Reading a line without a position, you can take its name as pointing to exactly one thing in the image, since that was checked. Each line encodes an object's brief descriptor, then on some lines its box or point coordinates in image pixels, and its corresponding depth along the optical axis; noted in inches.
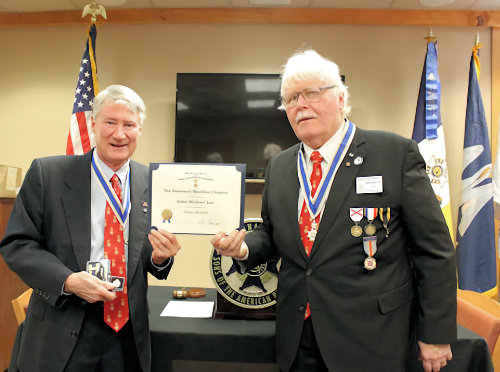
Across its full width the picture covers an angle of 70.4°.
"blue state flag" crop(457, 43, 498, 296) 140.0
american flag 132.5
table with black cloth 60.6
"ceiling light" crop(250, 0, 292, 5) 150.3
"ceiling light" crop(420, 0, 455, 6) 143.3
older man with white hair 49.2
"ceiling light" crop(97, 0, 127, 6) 147.0
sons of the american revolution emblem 67.6
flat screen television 155.9
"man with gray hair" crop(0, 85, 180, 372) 51.1
